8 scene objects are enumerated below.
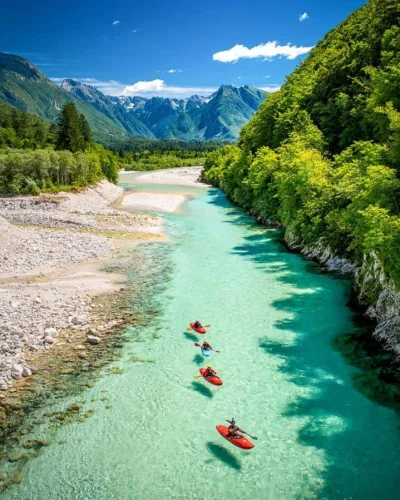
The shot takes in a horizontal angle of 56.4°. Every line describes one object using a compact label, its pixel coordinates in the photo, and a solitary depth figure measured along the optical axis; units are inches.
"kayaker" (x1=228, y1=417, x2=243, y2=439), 590.2
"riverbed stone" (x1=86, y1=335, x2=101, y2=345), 883.4
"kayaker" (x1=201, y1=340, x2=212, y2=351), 837.2
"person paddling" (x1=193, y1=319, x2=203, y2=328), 936.0
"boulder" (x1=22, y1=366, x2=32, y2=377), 749.9
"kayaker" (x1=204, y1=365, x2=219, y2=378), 743.7
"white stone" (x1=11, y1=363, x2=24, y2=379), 742.1
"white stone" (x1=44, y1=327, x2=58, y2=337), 883.9
